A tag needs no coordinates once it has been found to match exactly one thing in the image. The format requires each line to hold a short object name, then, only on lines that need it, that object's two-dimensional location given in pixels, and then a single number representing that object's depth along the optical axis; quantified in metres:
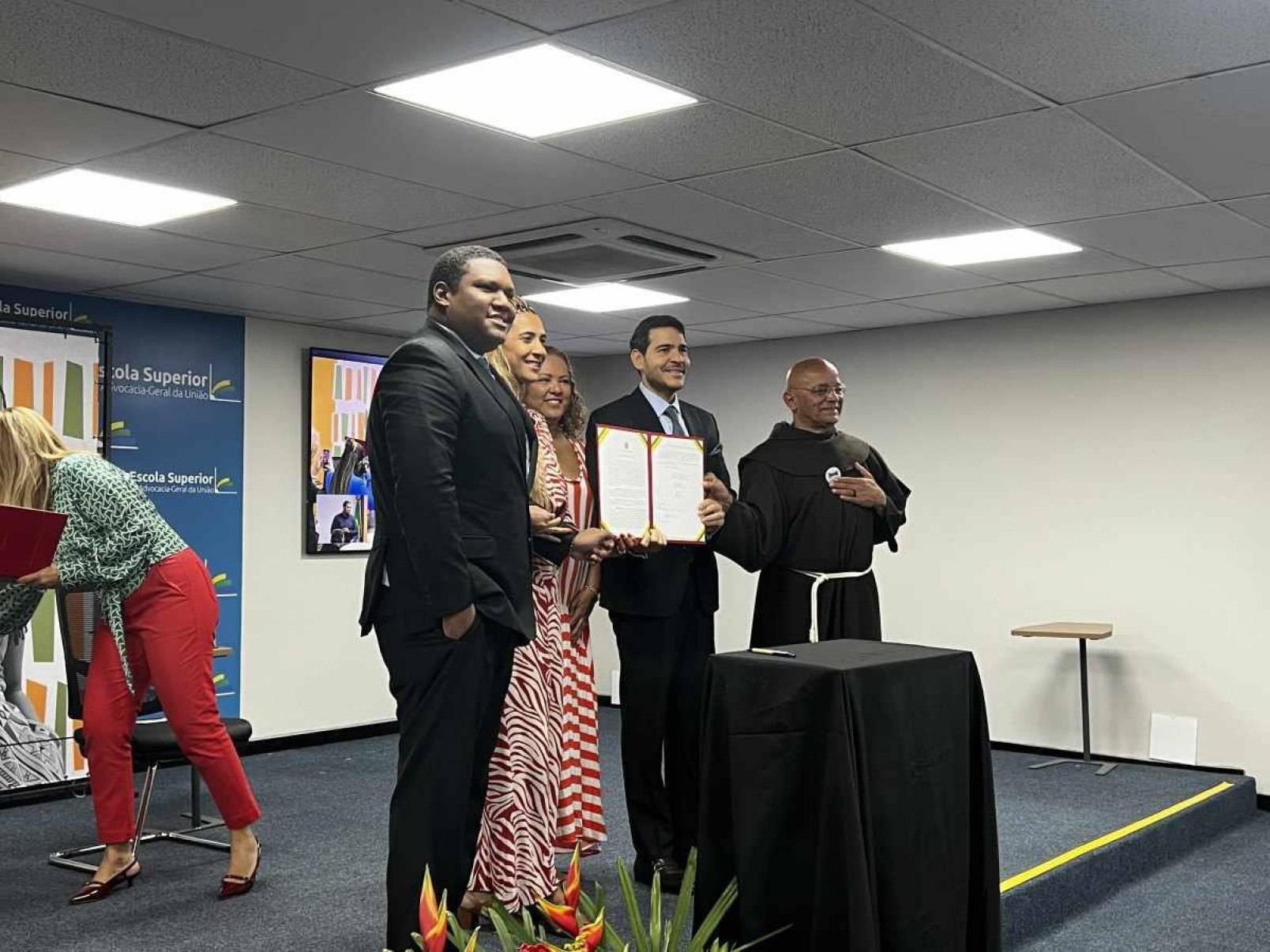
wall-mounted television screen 6.88
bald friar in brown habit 3.99
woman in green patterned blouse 3.75
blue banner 6.08
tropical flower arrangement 1.30
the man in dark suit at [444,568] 2.47
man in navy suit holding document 3.64
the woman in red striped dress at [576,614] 3.56
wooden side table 5.97
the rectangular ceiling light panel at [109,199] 4.07
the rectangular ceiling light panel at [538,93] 3.04
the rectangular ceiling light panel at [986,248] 4.93
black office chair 4.21
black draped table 2.29
